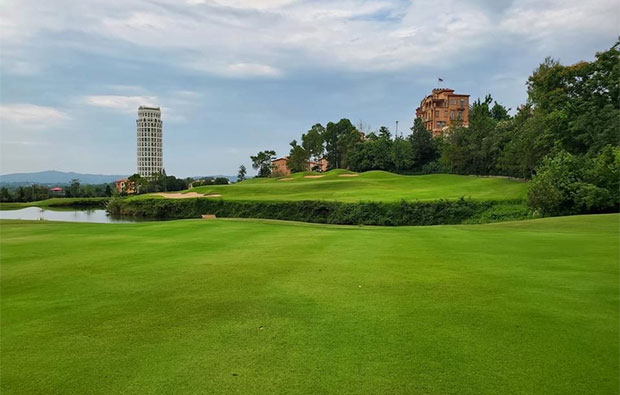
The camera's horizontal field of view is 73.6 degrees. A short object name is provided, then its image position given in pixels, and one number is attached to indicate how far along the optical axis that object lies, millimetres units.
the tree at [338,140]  96812
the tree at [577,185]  26859
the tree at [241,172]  115875
